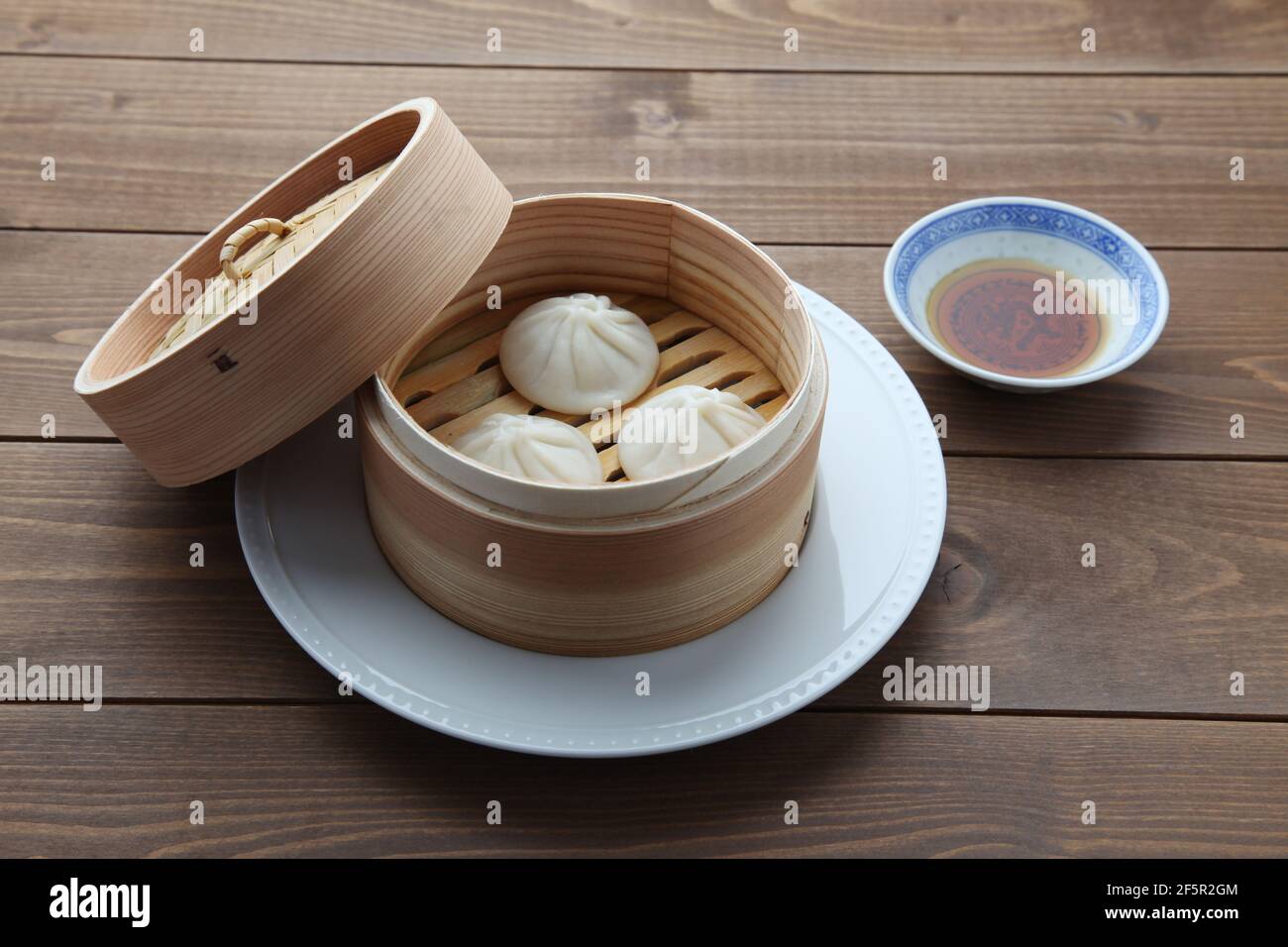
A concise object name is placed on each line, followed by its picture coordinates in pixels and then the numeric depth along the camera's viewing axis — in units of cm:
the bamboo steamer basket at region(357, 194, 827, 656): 57
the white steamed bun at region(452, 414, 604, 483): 60
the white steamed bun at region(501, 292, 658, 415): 64
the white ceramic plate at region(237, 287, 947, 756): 58
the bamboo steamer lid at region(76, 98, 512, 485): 57
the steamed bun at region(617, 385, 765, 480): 61
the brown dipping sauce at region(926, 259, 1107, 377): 70
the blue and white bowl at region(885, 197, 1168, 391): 69
